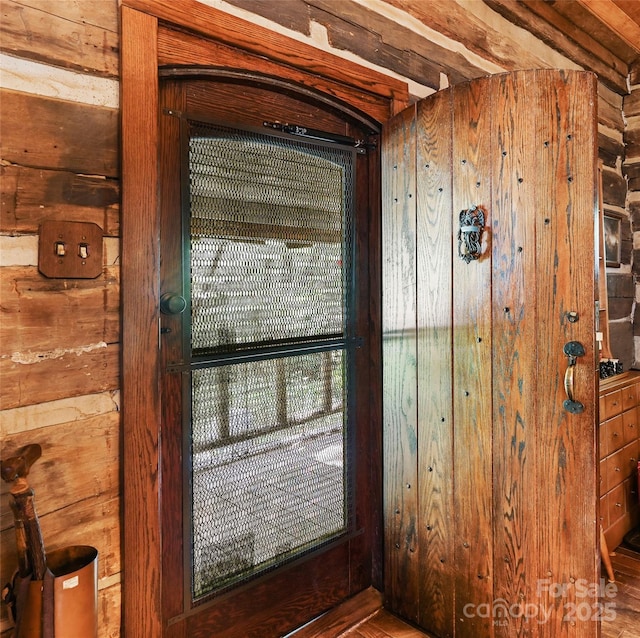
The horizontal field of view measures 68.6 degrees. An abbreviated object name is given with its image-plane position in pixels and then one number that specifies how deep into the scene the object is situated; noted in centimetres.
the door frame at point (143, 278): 128
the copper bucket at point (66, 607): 103
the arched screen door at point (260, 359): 146
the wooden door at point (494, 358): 150
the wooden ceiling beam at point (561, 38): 247
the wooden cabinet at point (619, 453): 249
